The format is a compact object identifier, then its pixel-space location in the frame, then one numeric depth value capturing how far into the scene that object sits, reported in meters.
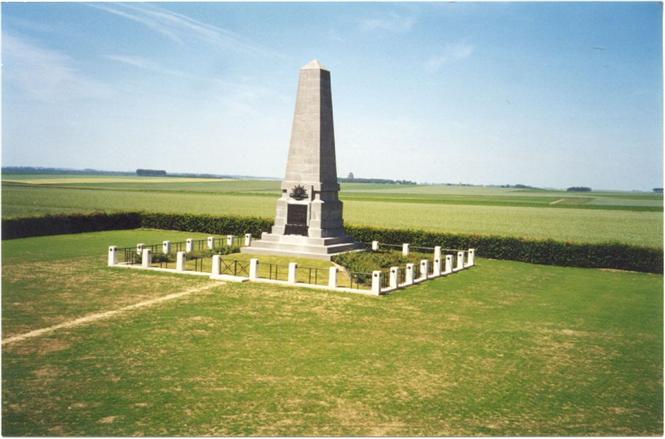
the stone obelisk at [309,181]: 27.28
